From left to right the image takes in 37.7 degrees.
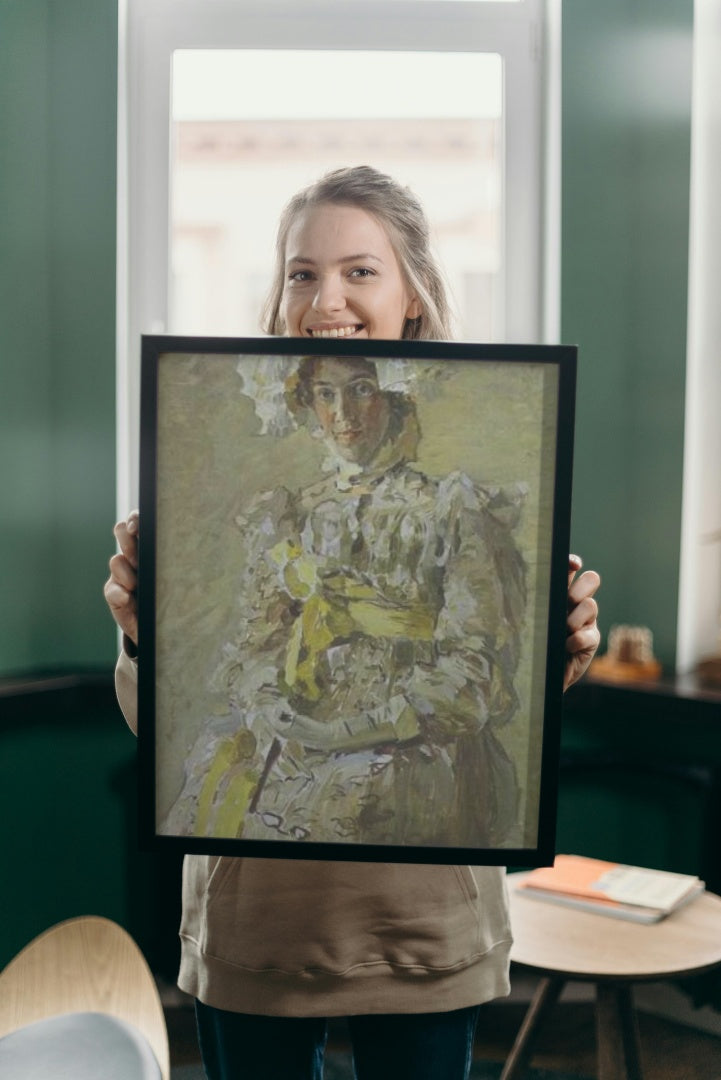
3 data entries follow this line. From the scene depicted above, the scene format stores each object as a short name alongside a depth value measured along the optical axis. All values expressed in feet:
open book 6.22
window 8.61
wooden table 5.54
